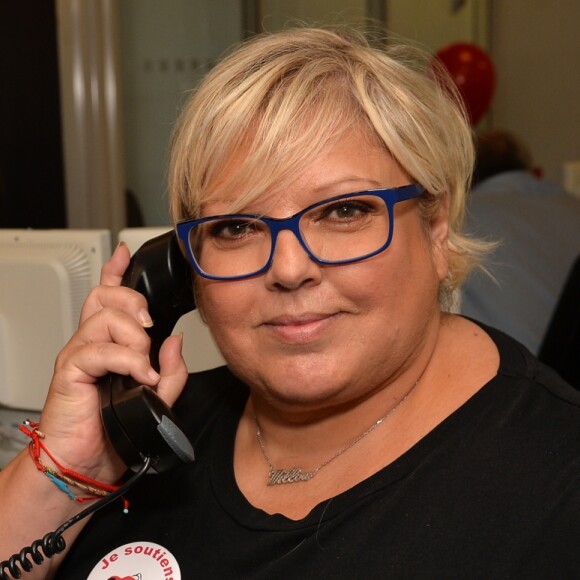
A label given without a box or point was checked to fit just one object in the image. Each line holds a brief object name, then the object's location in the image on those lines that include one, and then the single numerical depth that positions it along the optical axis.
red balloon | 3.78
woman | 0.96
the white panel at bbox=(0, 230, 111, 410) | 1.39
